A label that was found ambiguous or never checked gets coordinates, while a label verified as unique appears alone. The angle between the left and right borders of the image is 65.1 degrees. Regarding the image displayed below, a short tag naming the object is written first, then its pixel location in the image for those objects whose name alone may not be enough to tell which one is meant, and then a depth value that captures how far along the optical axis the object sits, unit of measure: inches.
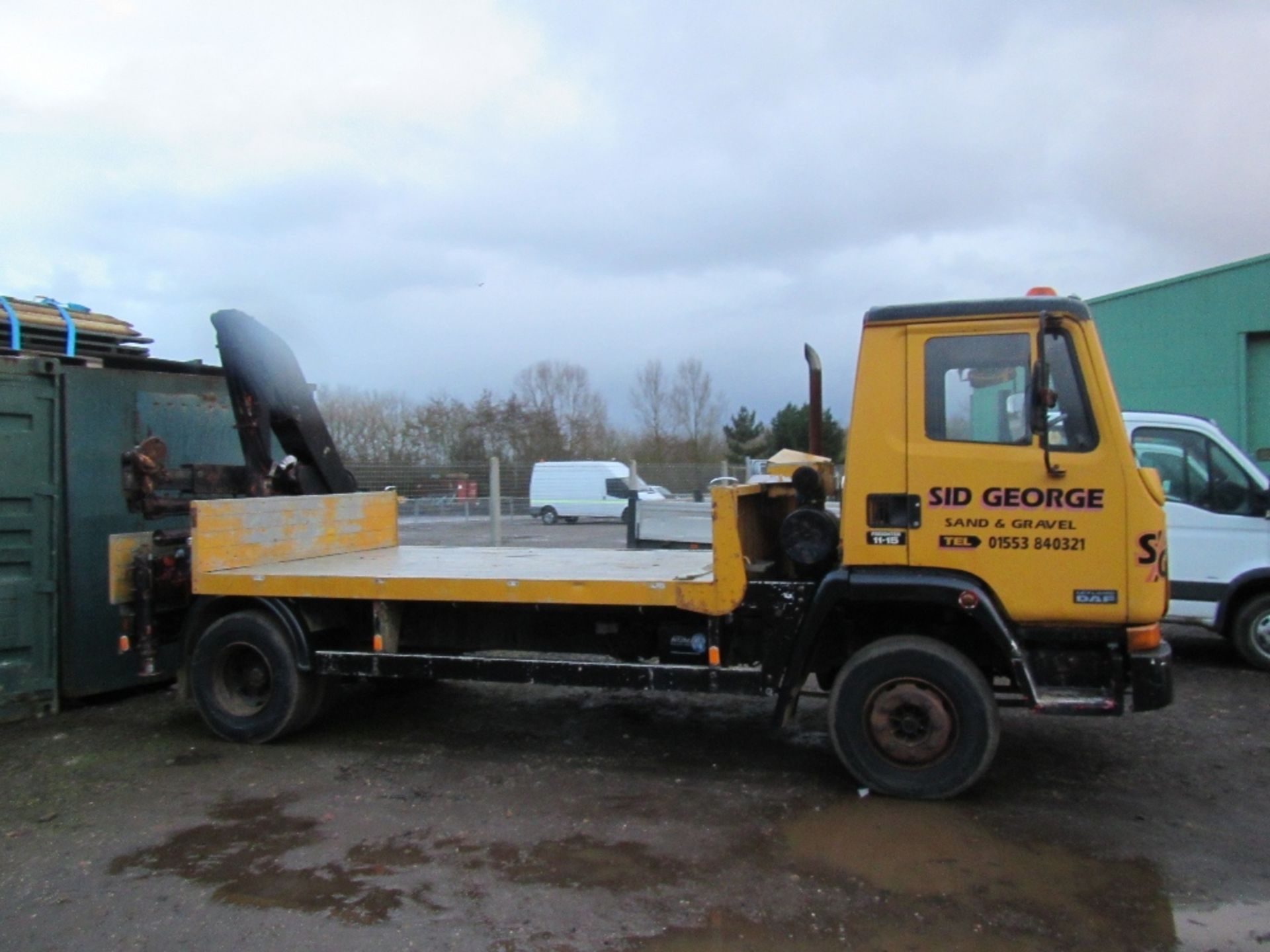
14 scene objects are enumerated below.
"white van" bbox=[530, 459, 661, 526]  822.5
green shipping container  292.7
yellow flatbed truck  202.2
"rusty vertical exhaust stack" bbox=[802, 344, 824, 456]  256.7
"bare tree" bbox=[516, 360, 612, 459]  1487.5
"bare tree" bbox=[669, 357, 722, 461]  1572.3
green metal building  635.5
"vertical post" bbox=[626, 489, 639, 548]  446.0
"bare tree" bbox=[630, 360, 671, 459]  1587.0
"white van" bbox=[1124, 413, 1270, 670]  335.9
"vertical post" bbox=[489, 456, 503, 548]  527.5
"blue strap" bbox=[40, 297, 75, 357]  328.8
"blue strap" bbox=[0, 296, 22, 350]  315.0
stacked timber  317.7
